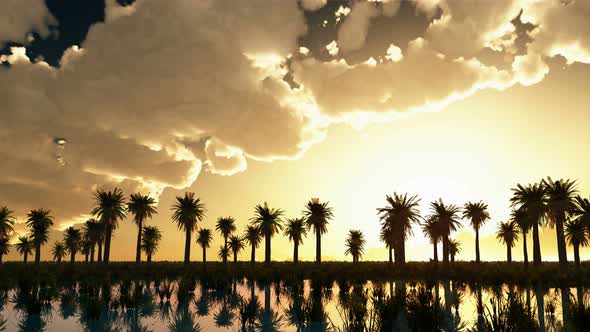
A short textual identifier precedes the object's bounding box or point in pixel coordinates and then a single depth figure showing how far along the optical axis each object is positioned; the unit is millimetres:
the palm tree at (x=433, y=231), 61788
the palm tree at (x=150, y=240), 89250
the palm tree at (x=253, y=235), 82812
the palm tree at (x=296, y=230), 73375
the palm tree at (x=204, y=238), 91312
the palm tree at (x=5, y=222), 69000
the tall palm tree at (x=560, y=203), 49031
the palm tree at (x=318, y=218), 63384
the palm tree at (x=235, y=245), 94381
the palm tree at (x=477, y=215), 66312
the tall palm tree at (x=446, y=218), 59375
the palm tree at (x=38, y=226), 79138
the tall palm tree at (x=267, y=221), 65875
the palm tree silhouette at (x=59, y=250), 112000
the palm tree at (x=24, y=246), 97750
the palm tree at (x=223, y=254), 93388
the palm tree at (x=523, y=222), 55972
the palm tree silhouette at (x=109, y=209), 63531
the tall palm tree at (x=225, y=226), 85250
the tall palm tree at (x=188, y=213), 64875
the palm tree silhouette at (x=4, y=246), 82388
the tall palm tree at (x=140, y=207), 66288
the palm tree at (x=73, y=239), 94125
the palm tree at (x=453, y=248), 82375
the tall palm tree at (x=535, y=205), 51128
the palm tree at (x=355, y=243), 85312
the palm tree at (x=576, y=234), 51794
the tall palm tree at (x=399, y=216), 55375
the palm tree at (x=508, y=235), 70188
